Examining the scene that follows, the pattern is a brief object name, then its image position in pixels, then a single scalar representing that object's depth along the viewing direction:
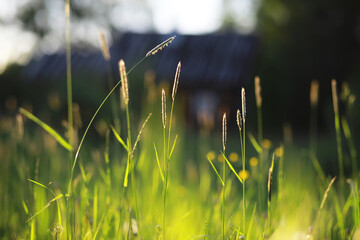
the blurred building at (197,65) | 12.42
